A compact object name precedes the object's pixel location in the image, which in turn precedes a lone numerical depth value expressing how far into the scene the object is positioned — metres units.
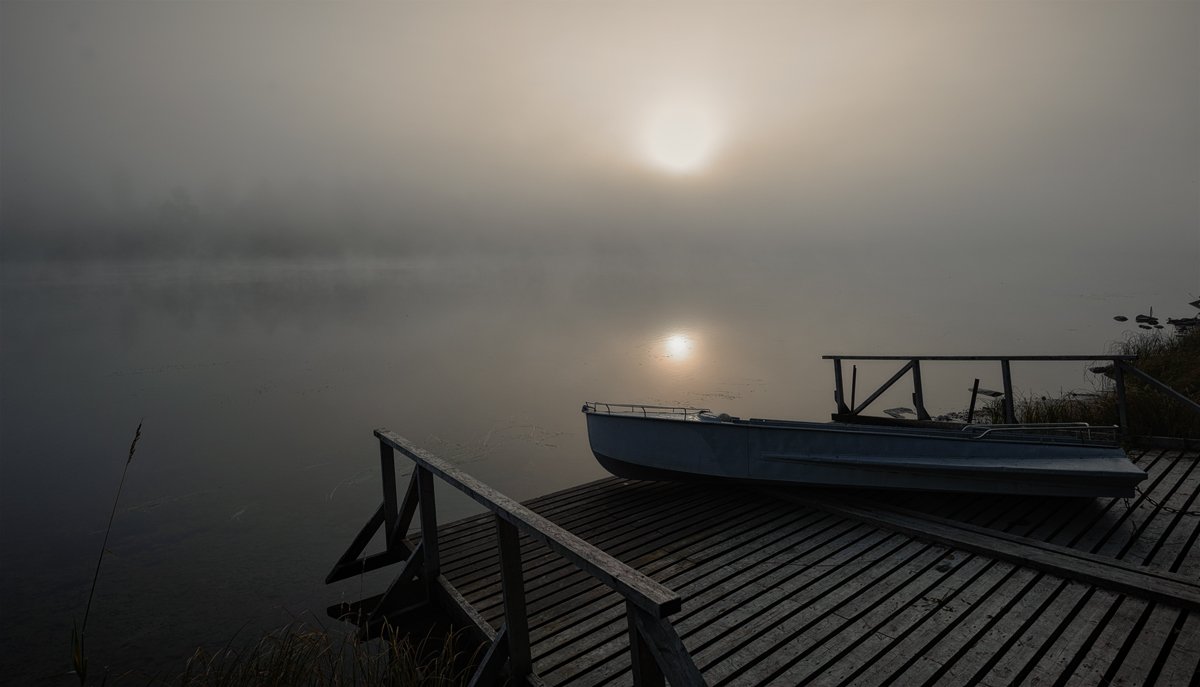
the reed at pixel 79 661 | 1.88
